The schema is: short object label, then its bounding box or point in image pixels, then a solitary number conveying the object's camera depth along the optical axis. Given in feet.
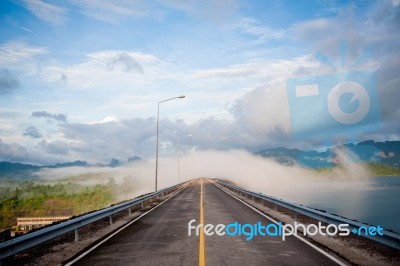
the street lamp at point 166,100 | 121.30
